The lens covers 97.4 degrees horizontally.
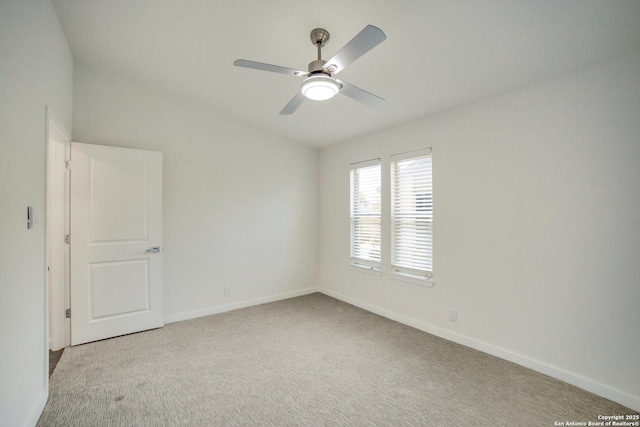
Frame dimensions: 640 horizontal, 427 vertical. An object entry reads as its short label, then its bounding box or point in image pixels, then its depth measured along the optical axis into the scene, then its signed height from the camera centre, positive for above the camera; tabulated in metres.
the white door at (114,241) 3.02 -0.32
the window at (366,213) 4.06 -0.01
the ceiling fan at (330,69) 1.53 +0.93
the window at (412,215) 3.39 -0.03
